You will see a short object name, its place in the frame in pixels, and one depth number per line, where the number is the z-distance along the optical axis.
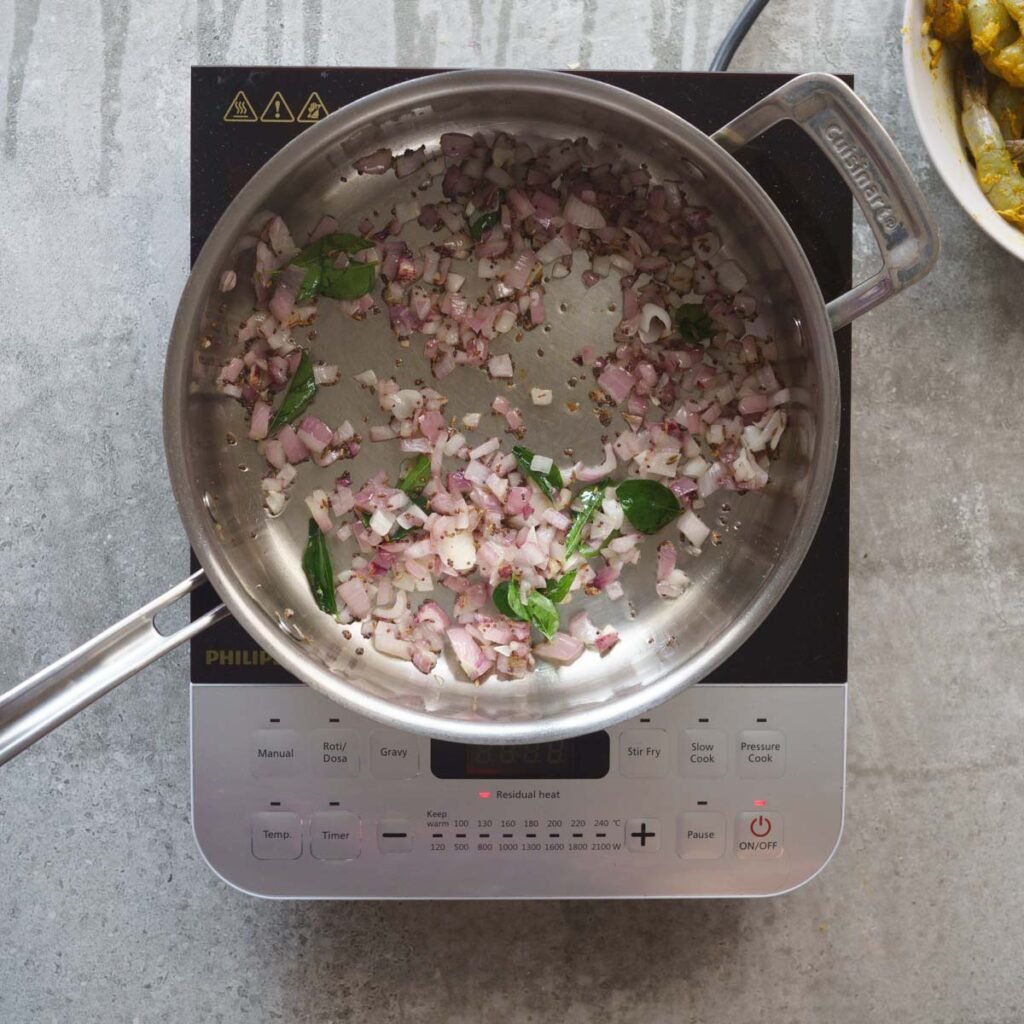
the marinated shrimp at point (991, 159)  0.73
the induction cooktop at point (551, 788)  0.72
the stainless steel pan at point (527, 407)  0.63
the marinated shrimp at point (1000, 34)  0.71
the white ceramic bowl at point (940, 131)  0.72
